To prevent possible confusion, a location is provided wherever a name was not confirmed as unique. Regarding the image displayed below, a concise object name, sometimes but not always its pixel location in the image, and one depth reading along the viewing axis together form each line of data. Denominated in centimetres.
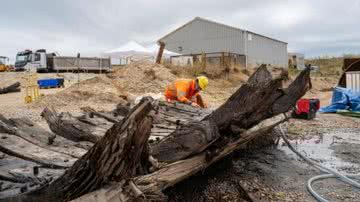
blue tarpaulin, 1499
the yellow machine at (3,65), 4074
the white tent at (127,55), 3944
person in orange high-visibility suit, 946
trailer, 3703
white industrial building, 3888
